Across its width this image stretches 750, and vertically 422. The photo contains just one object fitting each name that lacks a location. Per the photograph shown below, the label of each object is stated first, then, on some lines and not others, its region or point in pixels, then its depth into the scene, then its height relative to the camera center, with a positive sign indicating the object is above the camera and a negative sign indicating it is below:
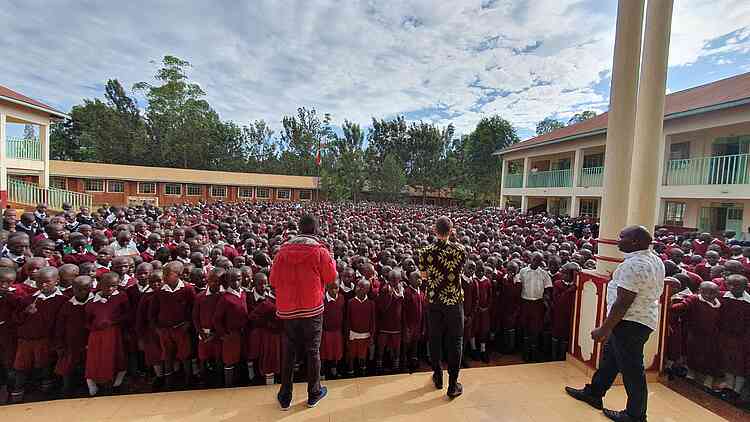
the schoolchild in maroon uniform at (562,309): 4.26 -1.25
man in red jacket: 2.71 -0.82
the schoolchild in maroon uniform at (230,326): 3.48 -1.36
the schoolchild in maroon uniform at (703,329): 3.49 -1.16
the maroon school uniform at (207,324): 3.48 -1.35
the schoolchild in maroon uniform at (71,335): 3.30 -1.45
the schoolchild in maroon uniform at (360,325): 3.93 -1.45
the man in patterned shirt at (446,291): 2.88 -0.74
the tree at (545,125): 44.27 +10.57
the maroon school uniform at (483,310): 4.54 -1.39
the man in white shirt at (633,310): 2.40 -0.69
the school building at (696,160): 9.88 +1.83
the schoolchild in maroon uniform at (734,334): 3.35 -1.15
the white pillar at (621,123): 3.33 +0.85
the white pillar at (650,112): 3.35 +0.98
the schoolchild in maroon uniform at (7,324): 3.33 -1.38
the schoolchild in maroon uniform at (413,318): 4.15 -1.41
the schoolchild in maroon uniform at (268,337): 3.52 -1.48
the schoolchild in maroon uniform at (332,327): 3.77 -1.43
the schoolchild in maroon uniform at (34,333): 3.27 -1.44
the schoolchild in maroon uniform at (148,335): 3.54 -1.52
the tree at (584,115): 38.64 +10.52
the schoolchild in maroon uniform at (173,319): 3.55 -1.35
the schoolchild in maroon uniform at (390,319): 4.07 -1.41
